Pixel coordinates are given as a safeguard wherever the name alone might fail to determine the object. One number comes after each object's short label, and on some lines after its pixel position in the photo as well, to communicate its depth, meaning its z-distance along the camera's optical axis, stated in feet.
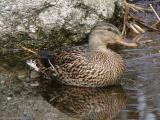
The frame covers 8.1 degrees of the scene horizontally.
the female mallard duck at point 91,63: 44.52
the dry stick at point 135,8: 61.53
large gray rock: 53.29
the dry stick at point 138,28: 57.48
